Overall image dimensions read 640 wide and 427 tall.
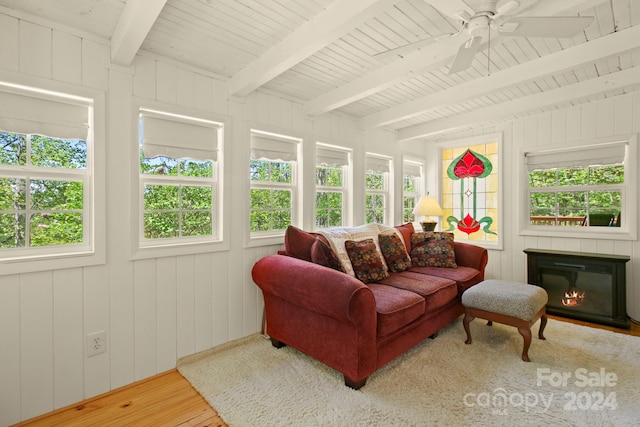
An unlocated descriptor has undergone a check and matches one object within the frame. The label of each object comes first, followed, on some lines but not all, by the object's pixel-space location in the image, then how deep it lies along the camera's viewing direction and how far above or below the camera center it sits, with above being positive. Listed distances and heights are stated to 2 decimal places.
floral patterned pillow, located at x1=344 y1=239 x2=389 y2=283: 2.79 -0.45
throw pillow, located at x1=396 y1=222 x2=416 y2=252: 3.71 -0.25
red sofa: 2.02 -0.73
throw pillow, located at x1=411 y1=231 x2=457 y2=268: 3.45 -0.43
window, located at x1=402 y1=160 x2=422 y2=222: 4.78 +0.40
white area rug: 1.82 -1.17
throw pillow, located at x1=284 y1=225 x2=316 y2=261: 2.74 -0.27
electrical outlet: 2.07 -0.86
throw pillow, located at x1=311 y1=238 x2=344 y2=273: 2.61 -0.37
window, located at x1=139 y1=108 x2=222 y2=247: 2.40 +0.27
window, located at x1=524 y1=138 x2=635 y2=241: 3.50 +0.28
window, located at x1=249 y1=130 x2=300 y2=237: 3.05 +0.30
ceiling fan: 1.55 +0.97
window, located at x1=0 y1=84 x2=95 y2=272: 1.89 +0.24
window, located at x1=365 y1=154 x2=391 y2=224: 4.20 +0.32
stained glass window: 4.44 +0.30
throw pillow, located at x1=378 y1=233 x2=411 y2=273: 3.20 -0.42
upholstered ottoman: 2.42 -0.75
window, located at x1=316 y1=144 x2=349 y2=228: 3.64 +0.32
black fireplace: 3.15 -0.77
